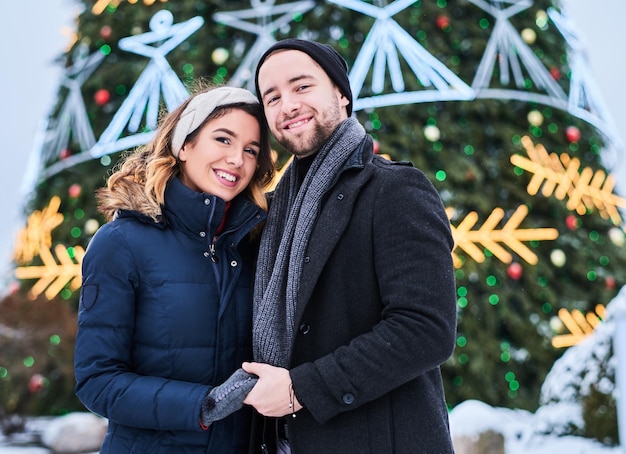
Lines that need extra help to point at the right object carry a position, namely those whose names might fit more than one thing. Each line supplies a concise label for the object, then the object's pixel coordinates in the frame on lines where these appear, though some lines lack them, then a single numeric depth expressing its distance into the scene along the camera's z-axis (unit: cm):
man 137
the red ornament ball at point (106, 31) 504
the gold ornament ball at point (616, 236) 501
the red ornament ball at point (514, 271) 432
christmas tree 420
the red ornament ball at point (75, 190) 494
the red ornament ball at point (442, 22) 463
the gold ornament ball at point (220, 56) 465
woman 149
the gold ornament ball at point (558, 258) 455
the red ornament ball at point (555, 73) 486
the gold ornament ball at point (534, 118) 481
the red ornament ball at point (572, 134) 495
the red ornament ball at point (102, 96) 493
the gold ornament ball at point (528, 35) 496
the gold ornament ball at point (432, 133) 446
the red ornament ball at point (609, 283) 468
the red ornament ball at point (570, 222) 467
